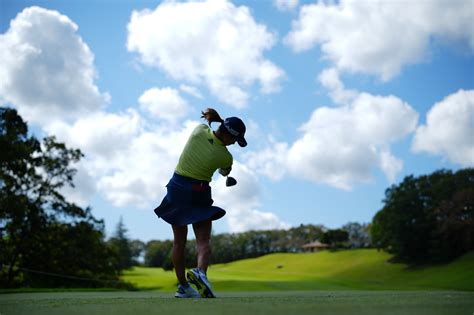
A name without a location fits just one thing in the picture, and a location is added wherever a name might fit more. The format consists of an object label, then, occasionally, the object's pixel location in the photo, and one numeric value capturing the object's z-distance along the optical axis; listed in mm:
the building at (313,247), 127900
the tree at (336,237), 109312
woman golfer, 4309
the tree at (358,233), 117662
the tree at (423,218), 55438
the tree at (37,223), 30953
